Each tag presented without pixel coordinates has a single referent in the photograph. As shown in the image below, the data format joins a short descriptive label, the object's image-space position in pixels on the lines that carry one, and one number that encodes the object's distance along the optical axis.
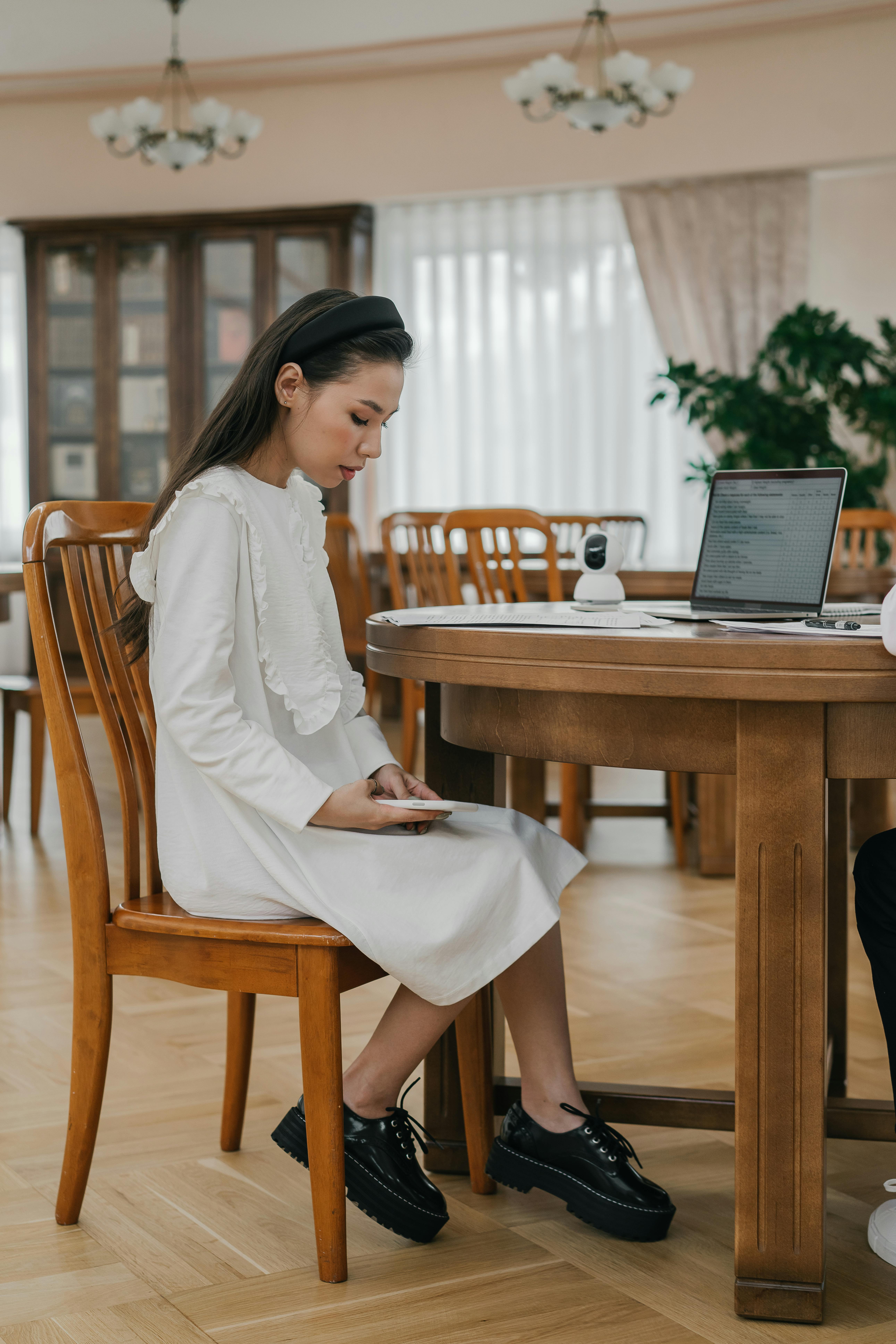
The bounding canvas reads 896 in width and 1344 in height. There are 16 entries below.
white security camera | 1.86
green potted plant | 5.52
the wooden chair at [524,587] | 3.21
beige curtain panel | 6.14
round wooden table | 1.17
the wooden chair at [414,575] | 3.60
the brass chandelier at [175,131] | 5.16
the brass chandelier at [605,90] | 4.66
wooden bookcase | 6.57
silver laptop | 1.59
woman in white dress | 1.31
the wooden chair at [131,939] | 1.32
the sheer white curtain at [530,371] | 6.52
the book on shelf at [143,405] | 6.79
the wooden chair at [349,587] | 4.67
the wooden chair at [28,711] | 3.61
